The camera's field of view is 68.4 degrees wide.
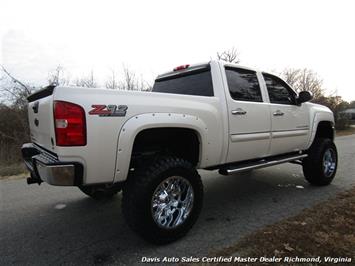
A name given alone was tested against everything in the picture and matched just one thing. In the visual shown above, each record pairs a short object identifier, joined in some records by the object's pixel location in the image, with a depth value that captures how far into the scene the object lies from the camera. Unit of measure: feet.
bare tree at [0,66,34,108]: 37.04
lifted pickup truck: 7.63
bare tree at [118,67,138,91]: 60.13
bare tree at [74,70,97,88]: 54.11
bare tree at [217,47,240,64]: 84.49
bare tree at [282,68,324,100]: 117.39
